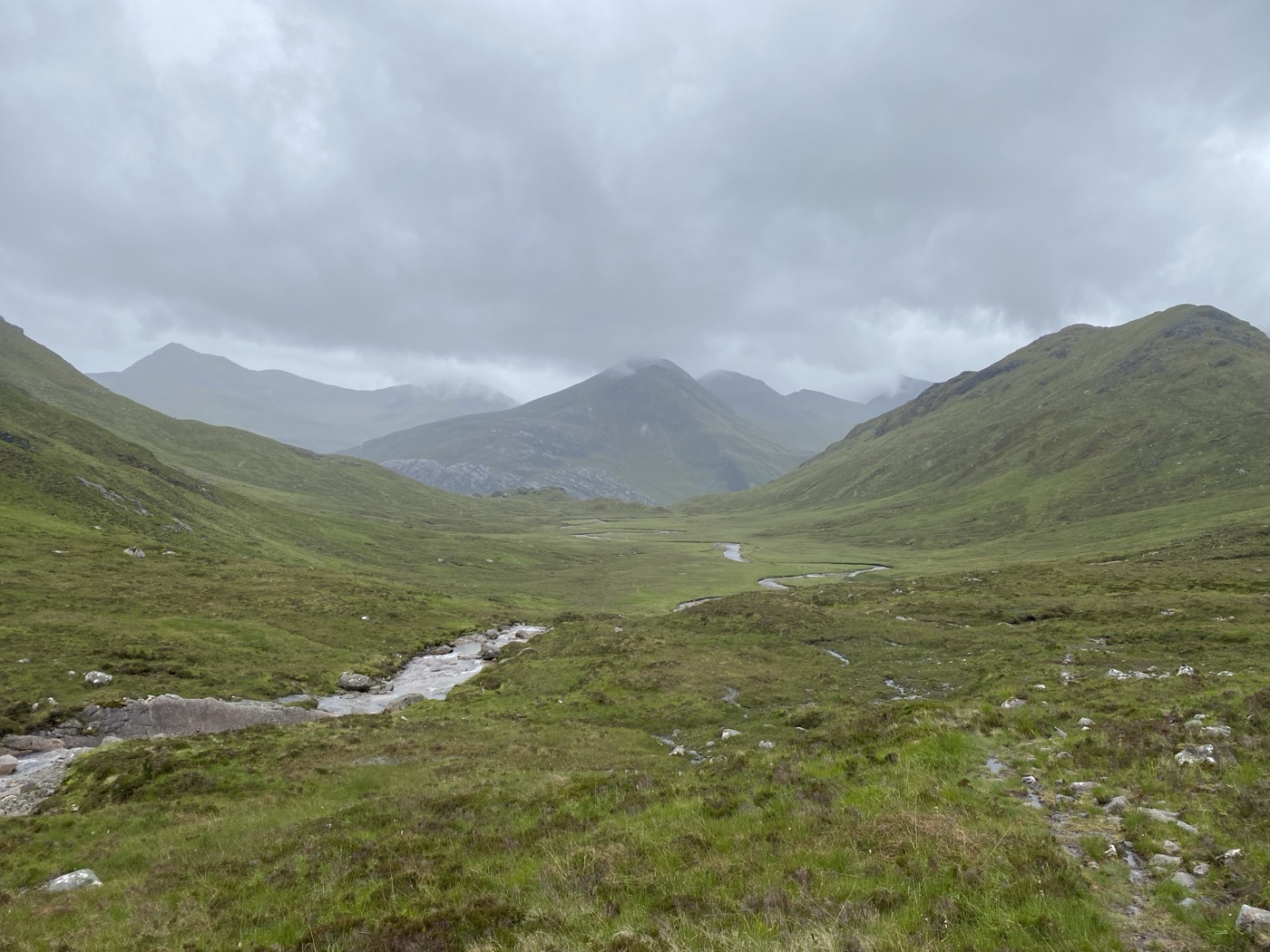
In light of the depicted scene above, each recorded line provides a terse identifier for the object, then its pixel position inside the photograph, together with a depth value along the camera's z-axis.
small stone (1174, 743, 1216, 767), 14.58
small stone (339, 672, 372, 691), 45.78
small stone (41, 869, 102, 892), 16.47
